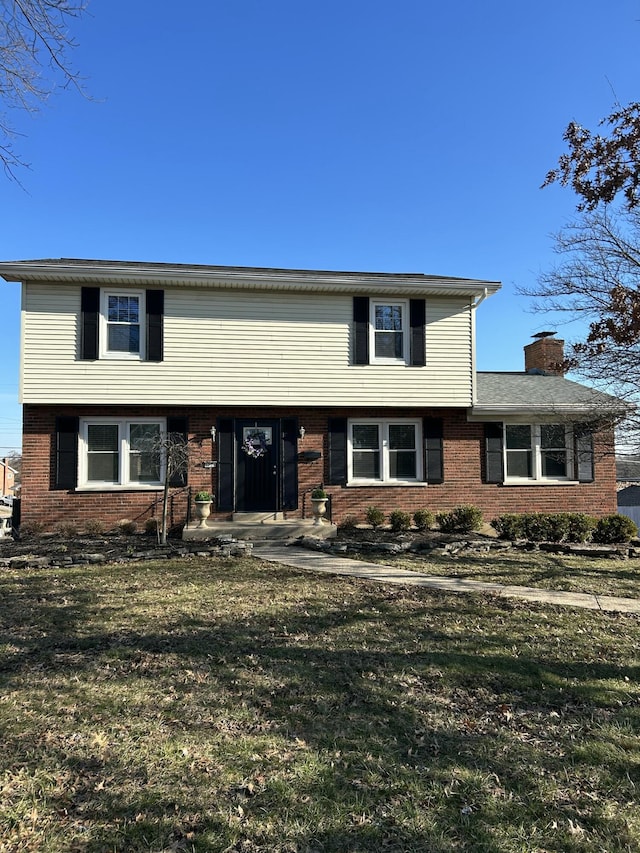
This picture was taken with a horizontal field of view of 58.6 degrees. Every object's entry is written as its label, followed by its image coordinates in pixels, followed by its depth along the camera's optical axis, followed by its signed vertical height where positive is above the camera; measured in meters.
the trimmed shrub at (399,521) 12.41 -1.31
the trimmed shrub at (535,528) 11.80 -1.39
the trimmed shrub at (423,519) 12.56 -1.29
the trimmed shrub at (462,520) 12.30 -1.28
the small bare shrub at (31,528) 11.87 -1.43
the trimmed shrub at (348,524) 12.80 -1.43
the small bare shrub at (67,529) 11.77 -1.45
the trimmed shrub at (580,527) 11.77 -1.37
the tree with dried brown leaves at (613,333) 7.09 +1.66
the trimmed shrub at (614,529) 11.55 -1.39
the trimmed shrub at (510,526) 11.70 -1.36
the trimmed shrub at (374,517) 12.76 -1.26
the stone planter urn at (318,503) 12.13 -0.91
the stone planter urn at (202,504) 11.78 -0.92
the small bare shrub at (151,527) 12.22 -1.44
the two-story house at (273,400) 12.10 +1.34
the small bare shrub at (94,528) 11.85 -1.42
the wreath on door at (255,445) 12.72 +0.35
